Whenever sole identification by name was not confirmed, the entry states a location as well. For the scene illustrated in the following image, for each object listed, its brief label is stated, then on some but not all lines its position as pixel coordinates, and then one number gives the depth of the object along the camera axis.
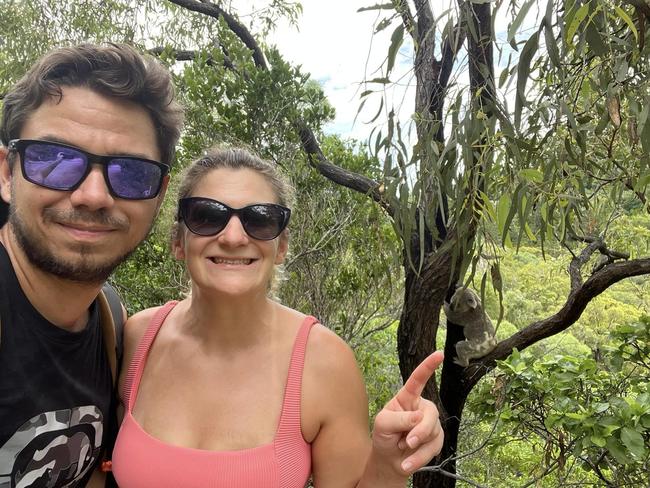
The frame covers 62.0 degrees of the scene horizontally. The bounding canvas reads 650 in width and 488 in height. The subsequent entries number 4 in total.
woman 1.13
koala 3.28
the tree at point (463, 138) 1.33
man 1.03
